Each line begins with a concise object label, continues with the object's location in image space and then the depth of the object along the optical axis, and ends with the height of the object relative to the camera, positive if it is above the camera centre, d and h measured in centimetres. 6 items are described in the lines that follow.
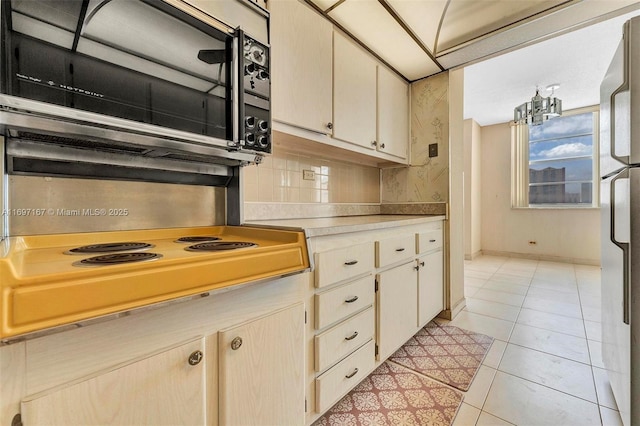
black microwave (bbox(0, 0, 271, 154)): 65 +43
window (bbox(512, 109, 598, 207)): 434 +78
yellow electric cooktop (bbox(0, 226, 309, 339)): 45 -13
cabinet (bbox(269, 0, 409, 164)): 138 +77
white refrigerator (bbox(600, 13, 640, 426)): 102 -6
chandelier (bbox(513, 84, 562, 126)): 321 +119
